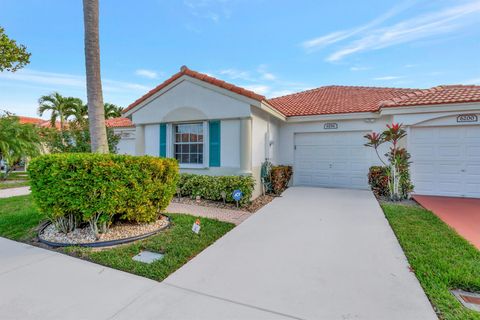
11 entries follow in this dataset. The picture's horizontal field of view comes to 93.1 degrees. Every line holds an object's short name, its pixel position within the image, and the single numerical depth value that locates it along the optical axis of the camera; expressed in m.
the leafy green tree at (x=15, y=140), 13.49
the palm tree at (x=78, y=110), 23.35
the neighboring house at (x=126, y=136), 16.11
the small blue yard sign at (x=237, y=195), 7.17
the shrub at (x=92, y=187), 4.22
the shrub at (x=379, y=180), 8.77
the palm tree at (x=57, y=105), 22.50
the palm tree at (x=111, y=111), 25.65
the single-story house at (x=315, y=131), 8.22
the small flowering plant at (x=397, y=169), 8.23
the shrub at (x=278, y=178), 9.24
